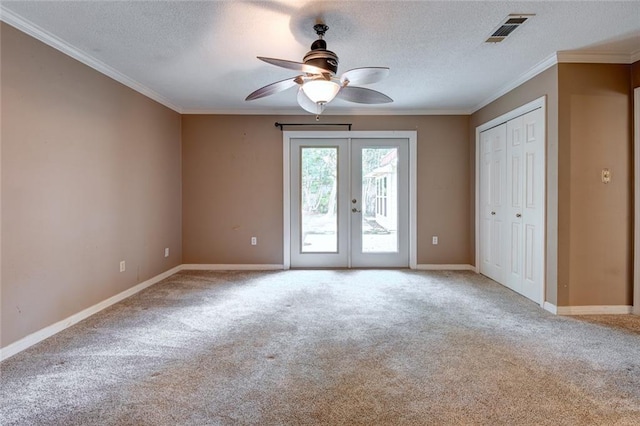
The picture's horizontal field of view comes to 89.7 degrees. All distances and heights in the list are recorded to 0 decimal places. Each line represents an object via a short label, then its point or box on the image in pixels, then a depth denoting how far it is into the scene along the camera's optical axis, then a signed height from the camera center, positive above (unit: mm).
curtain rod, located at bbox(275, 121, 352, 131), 4848 +1278
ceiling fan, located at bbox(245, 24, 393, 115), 2277 +981
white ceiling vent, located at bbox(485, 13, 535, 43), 2326 +1393
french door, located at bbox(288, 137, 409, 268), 4902 +114
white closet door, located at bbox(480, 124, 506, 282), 4062 +110
